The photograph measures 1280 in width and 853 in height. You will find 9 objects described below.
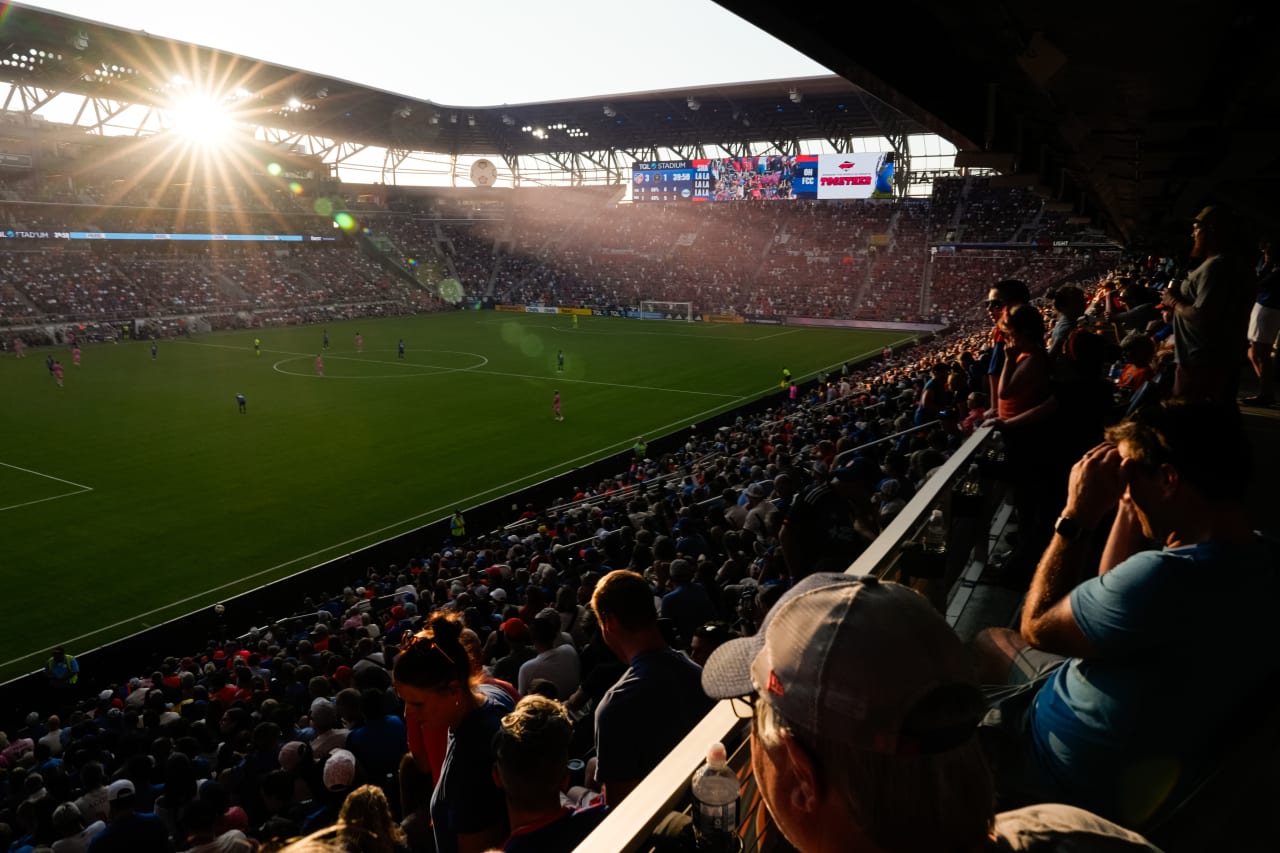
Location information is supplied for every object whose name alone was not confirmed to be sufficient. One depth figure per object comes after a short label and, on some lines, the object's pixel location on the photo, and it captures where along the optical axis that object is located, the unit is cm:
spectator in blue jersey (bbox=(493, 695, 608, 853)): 308
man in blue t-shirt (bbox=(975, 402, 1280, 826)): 219
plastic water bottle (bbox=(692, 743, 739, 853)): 207
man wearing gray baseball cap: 149
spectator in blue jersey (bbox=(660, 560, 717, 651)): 703
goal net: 6966
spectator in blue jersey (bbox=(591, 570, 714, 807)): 361
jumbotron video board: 7088
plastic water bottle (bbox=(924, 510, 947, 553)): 418
